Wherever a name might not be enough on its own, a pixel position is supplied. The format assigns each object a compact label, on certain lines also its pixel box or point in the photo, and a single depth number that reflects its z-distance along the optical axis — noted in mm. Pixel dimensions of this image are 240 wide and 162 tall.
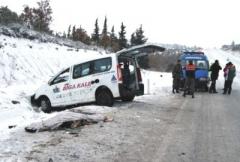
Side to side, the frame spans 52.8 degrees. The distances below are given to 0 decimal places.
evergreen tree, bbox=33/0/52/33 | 33234
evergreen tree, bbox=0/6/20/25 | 20007
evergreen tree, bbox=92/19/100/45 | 48871
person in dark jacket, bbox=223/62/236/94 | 12745
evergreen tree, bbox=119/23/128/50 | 43047
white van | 8501
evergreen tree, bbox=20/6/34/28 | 33722
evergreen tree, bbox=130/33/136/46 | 43699
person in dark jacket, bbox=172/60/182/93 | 12196
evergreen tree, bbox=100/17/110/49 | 41479
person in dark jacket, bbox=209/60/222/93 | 12997
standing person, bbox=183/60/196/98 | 11087
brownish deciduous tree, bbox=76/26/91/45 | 40927
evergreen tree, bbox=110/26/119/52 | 44191
